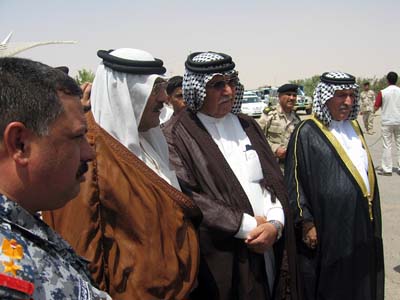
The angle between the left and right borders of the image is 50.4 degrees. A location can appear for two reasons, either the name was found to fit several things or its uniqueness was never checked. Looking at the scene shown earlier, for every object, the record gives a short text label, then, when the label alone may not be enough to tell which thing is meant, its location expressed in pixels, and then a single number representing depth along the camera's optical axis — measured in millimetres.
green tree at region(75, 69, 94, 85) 22478
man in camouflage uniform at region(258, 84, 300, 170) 4805
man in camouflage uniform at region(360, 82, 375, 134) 14250
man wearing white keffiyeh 1534
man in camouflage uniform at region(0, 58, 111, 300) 867
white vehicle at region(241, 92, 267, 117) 20906
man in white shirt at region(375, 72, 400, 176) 8195
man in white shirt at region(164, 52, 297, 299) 2254
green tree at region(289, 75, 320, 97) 32875
